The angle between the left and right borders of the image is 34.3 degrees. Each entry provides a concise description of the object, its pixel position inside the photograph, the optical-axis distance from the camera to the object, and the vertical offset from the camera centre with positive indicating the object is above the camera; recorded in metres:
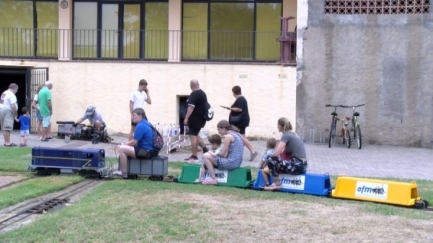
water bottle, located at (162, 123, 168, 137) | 18.33 -1.04
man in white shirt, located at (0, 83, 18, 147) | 17.17 -0.52
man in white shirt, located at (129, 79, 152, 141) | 15.71 -0.11
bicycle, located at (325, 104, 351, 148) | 19.22 -0.98
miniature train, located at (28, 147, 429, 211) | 9.96 -1.33
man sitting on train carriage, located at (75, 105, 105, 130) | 19.70 -0.70
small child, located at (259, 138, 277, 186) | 10.92 -1.07
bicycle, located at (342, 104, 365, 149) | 18.94 -0.93
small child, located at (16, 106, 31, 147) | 17.50 -0.95
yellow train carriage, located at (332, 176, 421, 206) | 9.87 -1.37
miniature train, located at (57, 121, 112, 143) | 19.20 -1.13
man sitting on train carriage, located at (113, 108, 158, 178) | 11.77 -0.92
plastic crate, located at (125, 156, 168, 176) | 11.80 -1.24
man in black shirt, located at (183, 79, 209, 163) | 14.49 -0.52
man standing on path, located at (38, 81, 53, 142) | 18.75 -0.39
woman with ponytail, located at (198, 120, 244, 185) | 11.24 -1.06
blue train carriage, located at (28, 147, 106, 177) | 12.11 -1.22
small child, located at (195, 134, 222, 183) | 11.41 -0.90
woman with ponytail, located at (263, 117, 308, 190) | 10.76 -0.97
